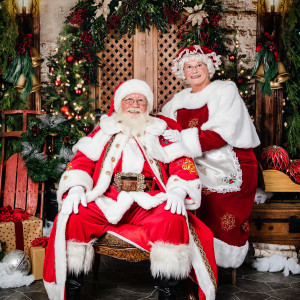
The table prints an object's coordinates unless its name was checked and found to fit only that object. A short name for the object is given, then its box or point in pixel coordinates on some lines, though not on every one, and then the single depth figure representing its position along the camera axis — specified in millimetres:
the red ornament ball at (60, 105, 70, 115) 4352
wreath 3816
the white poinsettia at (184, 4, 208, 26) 4723
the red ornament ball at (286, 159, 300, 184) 4105
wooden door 4934
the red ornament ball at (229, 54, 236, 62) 4660
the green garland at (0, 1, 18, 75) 4477
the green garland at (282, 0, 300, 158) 5090
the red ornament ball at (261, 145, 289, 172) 4168
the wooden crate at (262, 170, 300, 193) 4066
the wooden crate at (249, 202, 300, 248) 3873
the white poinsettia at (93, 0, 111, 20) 4587
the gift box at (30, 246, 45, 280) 3248
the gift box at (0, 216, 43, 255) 3379
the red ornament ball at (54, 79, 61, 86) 4391
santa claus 2422
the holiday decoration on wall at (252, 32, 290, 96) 4883
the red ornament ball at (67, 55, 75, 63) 4438
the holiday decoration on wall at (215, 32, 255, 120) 4812
